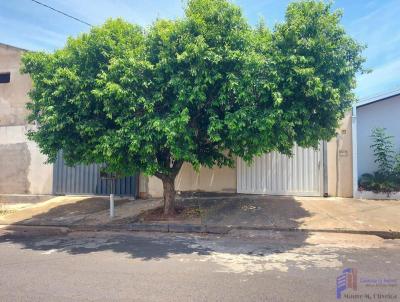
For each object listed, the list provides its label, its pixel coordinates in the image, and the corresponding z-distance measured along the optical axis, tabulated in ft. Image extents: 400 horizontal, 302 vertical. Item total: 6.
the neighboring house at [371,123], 35.96
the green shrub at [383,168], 32.76
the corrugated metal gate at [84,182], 38.29
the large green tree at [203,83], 21.24
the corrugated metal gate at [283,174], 34.78
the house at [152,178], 34.58
